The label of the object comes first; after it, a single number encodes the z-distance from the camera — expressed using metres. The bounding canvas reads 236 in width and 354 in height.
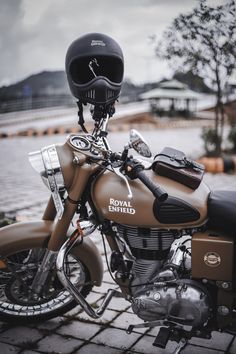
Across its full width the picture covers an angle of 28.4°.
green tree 10.45
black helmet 2.71
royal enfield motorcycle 2.53
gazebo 38.22
